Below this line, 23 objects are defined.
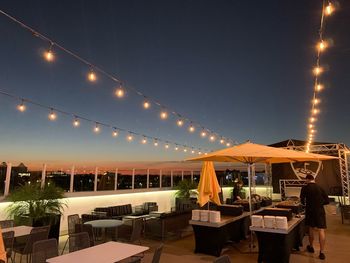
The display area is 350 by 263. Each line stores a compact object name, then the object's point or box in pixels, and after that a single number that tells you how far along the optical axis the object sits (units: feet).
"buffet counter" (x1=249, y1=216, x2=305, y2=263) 17.63
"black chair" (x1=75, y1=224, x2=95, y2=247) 18.96
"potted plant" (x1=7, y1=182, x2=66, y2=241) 21.94
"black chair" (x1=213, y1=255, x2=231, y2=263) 8.96
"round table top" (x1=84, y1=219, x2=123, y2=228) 20.03
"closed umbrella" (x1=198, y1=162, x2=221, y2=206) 23.88
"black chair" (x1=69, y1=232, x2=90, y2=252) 13.99
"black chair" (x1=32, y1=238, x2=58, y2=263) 12.20
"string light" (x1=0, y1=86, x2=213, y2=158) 25.02
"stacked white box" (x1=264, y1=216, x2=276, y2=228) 17.87
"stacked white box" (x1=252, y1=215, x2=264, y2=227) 18.31
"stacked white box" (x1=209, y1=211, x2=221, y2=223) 19.88
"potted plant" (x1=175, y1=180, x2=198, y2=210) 42.86
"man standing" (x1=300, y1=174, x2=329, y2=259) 19.73
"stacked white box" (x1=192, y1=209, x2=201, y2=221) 20.83
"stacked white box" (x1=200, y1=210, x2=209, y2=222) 20.37
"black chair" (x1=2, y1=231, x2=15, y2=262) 14.96
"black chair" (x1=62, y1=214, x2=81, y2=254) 22.49
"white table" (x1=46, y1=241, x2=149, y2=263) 11.05
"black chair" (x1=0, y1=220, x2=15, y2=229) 18.92
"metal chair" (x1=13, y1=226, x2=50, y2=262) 15.56
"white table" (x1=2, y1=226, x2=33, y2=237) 16.63
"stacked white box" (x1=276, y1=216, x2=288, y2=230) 17.47
